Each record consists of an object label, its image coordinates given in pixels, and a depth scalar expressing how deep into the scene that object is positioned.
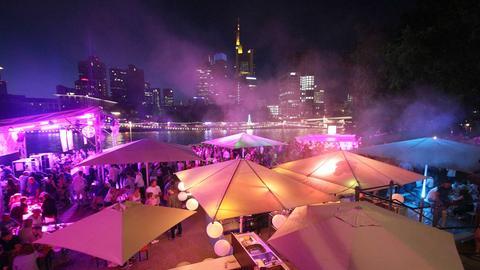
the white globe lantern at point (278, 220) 5.93
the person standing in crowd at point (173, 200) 8.86
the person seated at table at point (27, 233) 6.34
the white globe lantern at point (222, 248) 5.49
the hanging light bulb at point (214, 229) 5.38
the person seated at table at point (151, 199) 8.30
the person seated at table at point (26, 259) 5.47
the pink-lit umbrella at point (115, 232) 4.03
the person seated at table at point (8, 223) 7.01
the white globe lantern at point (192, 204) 7.41
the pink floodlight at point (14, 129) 12.01
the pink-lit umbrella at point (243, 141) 12.55
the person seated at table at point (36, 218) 7.14
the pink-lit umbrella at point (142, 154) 9.02
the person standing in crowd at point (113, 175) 12.44
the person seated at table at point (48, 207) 8.36
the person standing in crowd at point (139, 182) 11.01
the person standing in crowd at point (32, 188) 10.13
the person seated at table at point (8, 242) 6.13
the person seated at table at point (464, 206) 8.60
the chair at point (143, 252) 6.90
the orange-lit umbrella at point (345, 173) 6.42
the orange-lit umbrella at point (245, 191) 4.97
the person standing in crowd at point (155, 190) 8.84
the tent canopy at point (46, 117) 9.95
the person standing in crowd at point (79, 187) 10.84
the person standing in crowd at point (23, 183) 10.97
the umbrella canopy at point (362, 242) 2.83
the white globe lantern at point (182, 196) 8.31
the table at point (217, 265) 4.94
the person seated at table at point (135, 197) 8.66
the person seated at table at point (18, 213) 7.95
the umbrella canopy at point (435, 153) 7.99
